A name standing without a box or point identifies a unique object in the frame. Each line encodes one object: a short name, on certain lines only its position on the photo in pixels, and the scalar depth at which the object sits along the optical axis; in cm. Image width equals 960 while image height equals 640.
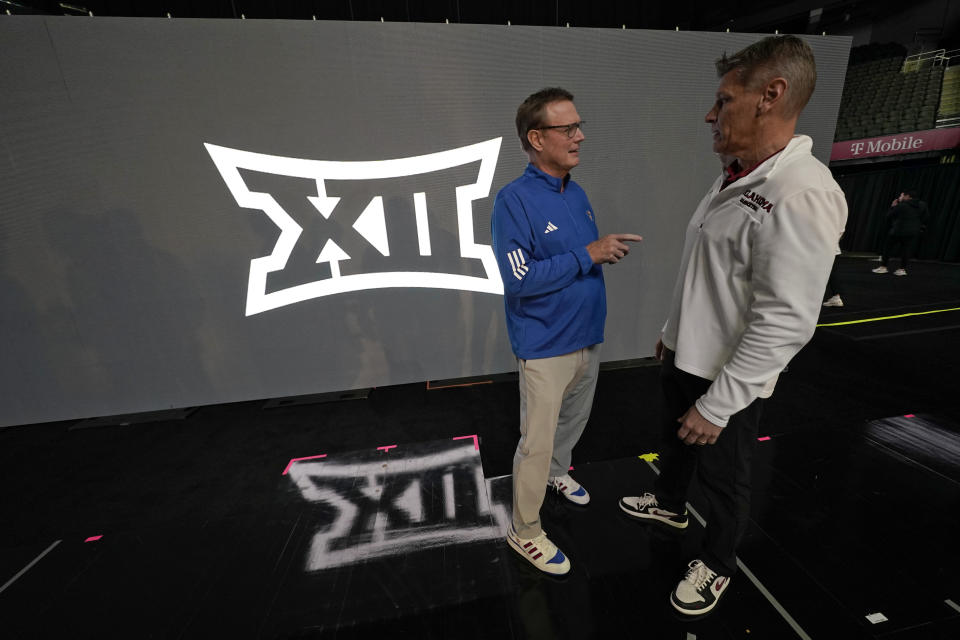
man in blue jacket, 119
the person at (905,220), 603
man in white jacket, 90
